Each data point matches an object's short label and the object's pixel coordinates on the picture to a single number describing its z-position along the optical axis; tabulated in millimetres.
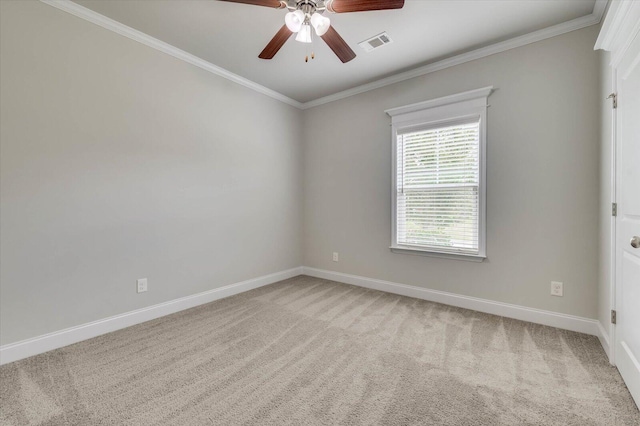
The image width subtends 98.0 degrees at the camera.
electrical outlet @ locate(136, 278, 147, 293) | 2643
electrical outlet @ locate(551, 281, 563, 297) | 2490
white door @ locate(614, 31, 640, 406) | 1518
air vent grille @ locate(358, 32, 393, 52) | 2607
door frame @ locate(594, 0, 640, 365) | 1504
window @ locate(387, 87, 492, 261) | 2902
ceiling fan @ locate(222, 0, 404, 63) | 1782
